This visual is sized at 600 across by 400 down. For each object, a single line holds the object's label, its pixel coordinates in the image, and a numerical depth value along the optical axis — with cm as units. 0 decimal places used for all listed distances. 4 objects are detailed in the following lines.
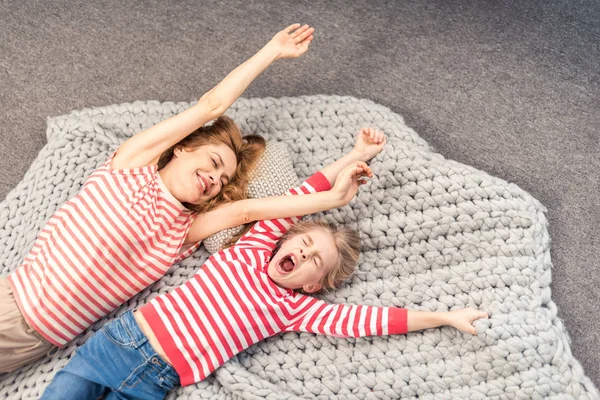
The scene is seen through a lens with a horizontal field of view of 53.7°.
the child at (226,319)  123
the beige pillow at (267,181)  141
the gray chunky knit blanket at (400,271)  123
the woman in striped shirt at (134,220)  128
